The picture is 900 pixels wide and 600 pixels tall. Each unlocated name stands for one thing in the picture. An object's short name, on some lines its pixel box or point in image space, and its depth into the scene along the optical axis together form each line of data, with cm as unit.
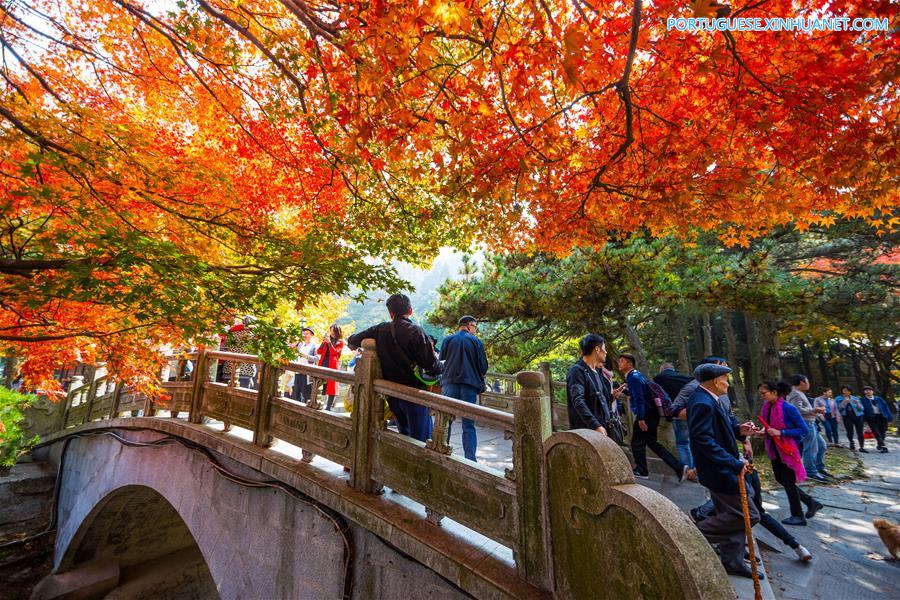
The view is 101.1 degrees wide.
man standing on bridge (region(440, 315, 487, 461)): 480
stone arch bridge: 207
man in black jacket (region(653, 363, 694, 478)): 591
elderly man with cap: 341
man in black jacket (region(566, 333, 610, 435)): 427
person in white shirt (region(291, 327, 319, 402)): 824
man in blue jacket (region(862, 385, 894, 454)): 1162
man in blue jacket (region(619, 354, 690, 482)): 566
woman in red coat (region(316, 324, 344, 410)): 749
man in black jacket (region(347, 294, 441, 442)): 402
